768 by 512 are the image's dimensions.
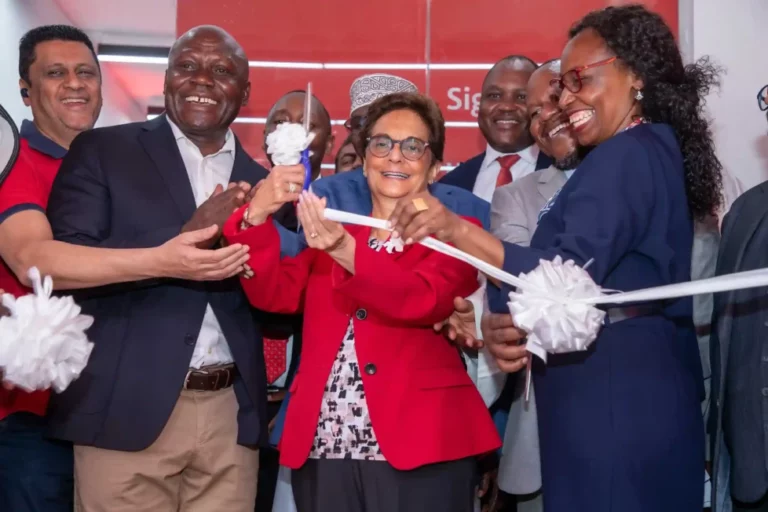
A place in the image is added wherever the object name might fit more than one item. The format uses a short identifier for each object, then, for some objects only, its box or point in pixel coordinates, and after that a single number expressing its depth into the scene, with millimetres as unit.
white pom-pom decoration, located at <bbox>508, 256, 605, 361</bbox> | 2252
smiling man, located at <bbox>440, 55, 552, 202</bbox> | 4422
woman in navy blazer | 2330
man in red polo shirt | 2814
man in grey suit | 3004
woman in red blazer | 2664
